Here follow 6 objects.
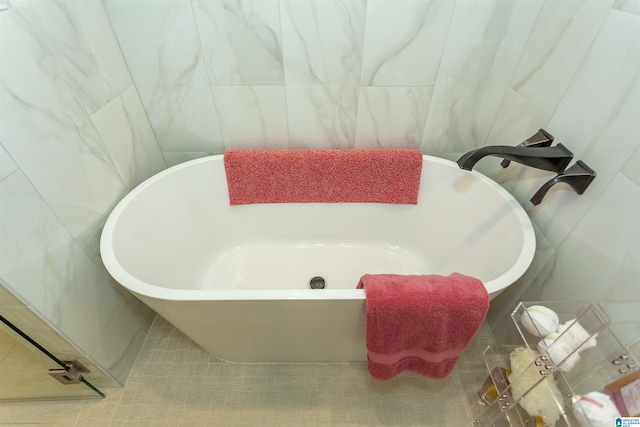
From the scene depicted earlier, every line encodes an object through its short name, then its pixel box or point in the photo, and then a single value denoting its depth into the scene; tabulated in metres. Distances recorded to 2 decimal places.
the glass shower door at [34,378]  1.05
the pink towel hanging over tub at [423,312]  0.79
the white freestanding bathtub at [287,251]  0.87
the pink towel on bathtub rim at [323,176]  1.28
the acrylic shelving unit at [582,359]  0.67
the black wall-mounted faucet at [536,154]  0.92
